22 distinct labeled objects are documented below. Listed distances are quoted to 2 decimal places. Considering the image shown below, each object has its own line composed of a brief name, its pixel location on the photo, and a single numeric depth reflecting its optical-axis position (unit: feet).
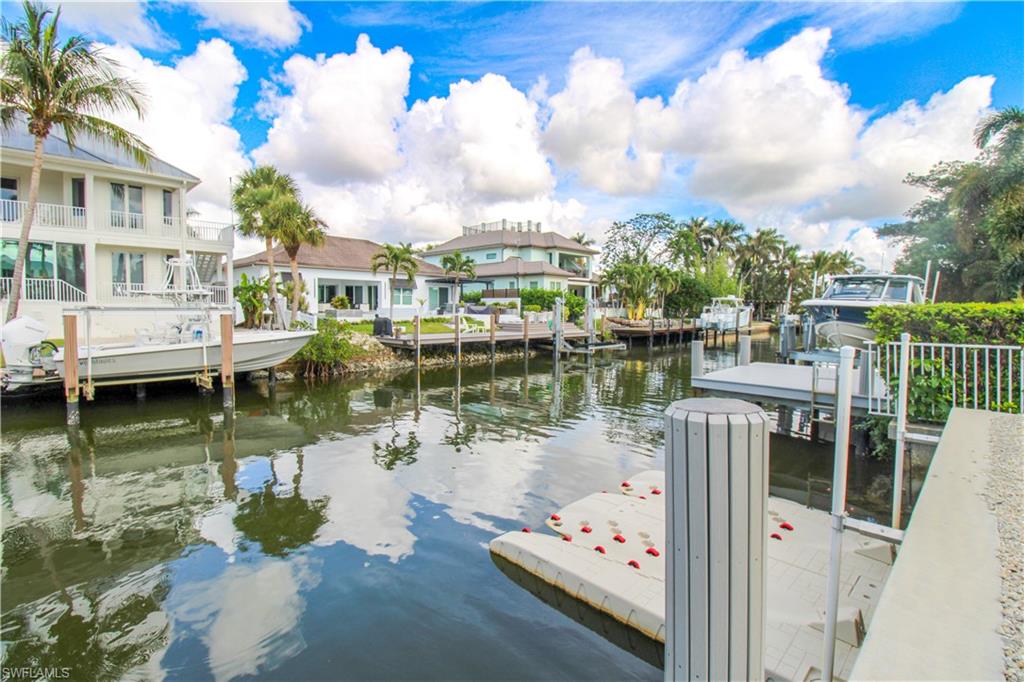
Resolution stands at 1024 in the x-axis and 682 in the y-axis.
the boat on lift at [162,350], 44.24
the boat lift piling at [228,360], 47.91
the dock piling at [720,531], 6.07
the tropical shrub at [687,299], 147.33
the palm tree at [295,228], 74.02
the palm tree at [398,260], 100.48
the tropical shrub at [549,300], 121.90
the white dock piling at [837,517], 10.39
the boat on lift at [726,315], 133.90
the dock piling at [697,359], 40.04
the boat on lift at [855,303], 51.55
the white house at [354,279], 105.40
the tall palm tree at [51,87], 47.67
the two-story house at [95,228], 65.26
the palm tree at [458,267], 121.19
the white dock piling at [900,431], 15.65
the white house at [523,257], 137.28
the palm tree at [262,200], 74.08
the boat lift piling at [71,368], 40.47
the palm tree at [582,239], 226.17
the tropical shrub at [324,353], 66.54
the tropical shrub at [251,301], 77.71
